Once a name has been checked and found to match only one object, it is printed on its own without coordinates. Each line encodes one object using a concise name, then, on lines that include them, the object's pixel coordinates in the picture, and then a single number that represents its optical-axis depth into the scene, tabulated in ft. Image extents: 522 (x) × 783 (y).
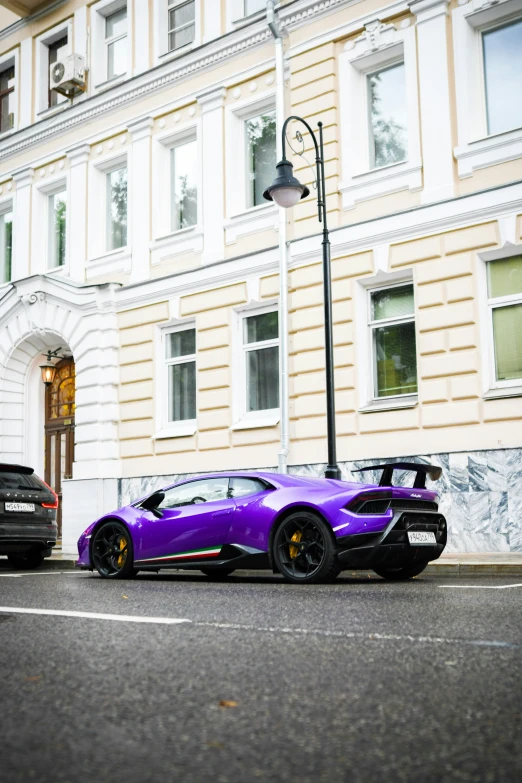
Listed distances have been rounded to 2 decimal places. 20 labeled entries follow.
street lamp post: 43.91
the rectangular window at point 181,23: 67.97
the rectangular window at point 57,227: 75.87
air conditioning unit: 72.59
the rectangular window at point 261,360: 59.26
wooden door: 74.08
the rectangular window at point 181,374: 63.87
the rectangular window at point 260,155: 62.44
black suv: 46.60
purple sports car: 31.17
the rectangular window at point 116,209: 71.05
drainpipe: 55.36
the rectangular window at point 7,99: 80.84
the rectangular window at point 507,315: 48.37
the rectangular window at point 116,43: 72.90
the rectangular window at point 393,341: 52.54
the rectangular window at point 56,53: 76.64
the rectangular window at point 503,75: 50.72
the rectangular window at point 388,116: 55.21
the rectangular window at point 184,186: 66.46
